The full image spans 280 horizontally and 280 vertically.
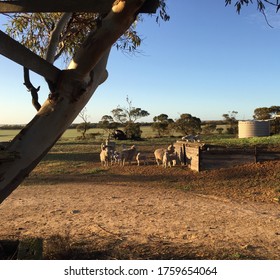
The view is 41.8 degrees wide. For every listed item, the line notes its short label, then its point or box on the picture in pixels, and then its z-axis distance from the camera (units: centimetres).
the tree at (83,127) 3995
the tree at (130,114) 4206
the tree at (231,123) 3919
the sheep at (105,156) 1494
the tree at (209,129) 3950
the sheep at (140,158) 1429
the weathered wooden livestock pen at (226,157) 1200
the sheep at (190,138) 1867
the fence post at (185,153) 1333
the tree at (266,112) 4481
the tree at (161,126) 3823
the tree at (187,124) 3569
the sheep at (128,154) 1466
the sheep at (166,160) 1329
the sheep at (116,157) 1493
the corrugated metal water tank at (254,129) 2681
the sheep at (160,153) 1374
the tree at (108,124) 4263
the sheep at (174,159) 1341
